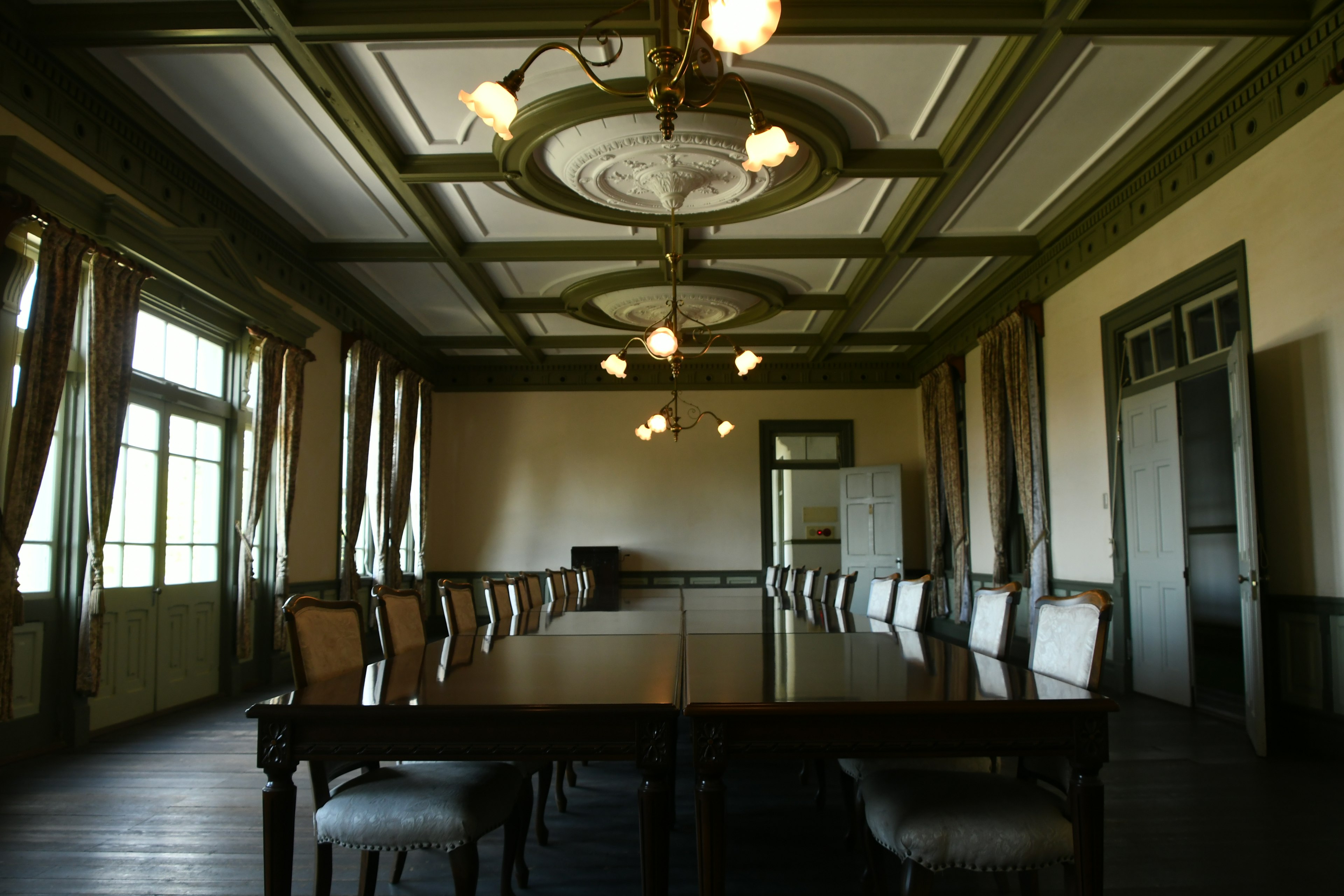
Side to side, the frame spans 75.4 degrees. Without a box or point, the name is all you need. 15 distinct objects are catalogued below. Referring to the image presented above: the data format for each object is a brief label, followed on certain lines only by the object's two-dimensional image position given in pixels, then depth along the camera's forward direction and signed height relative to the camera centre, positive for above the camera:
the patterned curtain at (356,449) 7.76 +0.75
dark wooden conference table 1.82 -0.43
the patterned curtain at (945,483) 9.06 +0.51
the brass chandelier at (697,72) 2.05 +1.26
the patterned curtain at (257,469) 6.08 +0.44
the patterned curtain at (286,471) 6.48 +0.45
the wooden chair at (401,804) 1.97 -0.64
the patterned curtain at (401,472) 8.71 +0.62
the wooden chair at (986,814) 1.84 -0.63
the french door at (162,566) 4.96 -0.20
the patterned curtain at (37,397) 3.88 +0.63
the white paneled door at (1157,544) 5.36 -0.11
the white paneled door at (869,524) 9.91 +0.06
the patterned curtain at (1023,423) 7.13 +0.91
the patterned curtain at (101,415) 4.45 +0.61
